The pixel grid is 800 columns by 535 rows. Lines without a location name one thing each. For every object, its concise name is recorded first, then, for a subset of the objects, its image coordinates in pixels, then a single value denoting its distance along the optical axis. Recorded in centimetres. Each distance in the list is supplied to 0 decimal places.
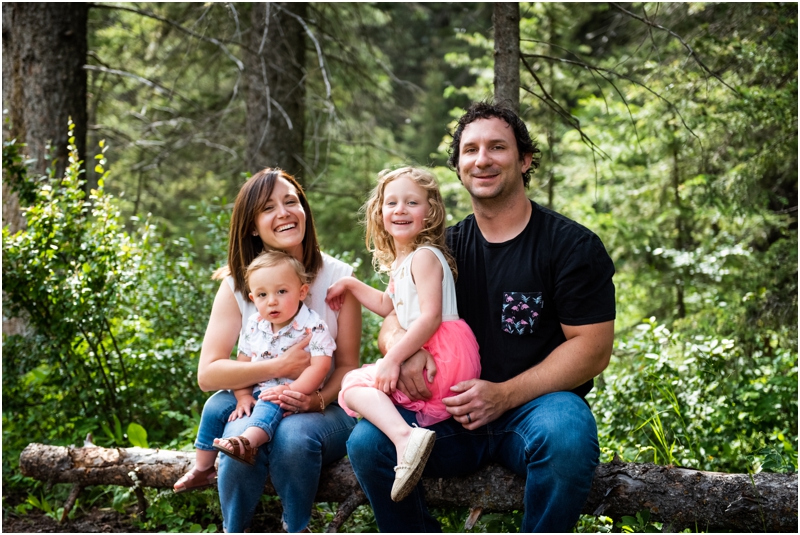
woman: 266
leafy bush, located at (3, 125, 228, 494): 389
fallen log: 258
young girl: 247
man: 236
